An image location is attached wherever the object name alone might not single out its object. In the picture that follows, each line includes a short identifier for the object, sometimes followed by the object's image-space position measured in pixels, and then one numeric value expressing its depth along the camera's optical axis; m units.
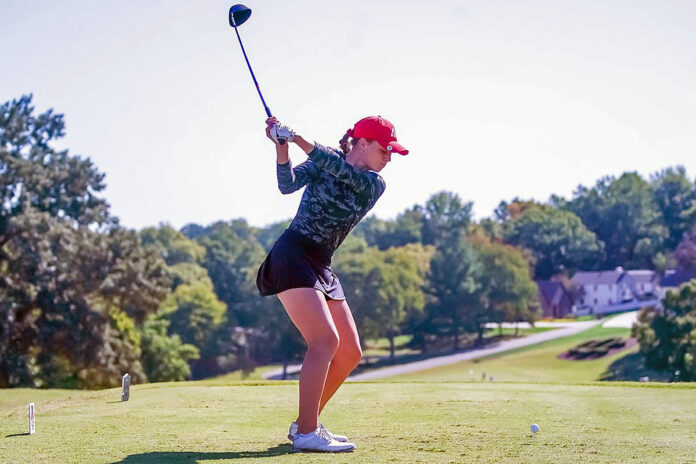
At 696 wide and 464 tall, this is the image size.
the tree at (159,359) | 66.12
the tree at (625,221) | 147.00
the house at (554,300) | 132.00
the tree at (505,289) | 105.56
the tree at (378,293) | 94.56
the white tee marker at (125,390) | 11.21
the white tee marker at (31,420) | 8.21
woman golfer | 7.30
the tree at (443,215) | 138.75
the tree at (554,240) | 140.12
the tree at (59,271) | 46.22
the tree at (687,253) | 124.38
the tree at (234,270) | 110.50
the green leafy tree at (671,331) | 59.53
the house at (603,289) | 135.50
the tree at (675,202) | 146.62
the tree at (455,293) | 105.19
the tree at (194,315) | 95.06
